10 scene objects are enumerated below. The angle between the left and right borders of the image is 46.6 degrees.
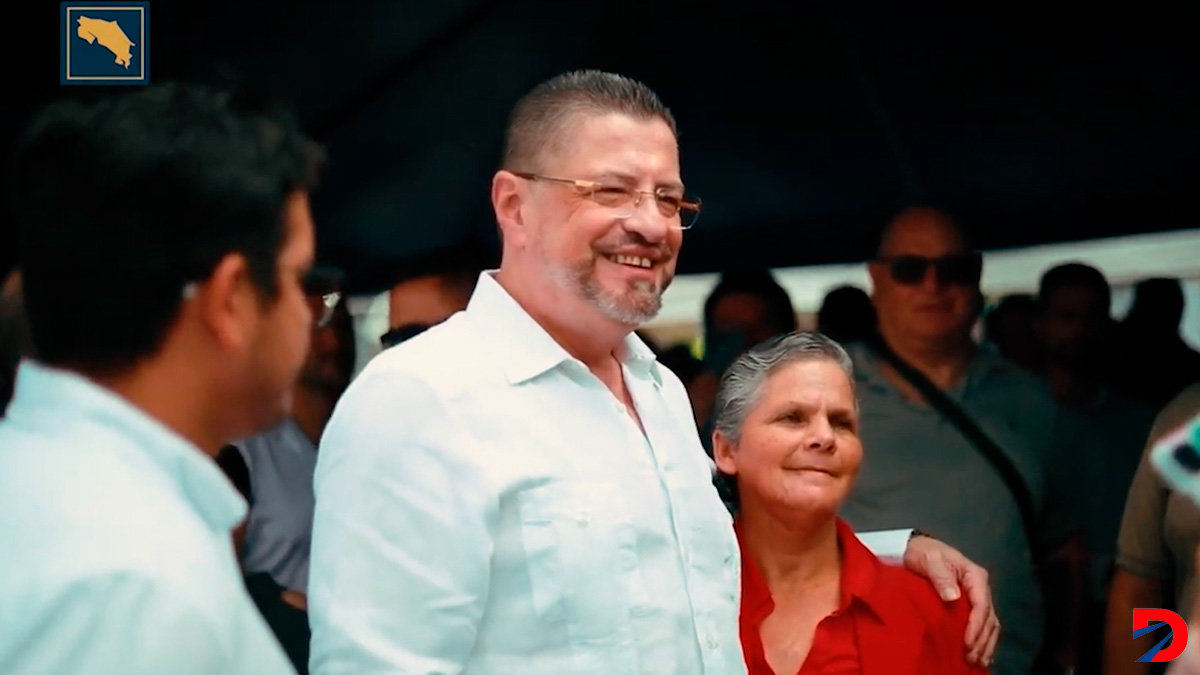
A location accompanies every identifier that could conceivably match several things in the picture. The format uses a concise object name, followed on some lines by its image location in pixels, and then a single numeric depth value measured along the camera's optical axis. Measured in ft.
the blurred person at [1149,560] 7.26
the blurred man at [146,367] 2.64
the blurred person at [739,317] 8.05
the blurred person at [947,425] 7.97
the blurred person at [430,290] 8.03
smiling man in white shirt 4.68
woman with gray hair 6.61
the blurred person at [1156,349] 8.20
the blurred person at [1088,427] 8.06
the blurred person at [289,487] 7.27
